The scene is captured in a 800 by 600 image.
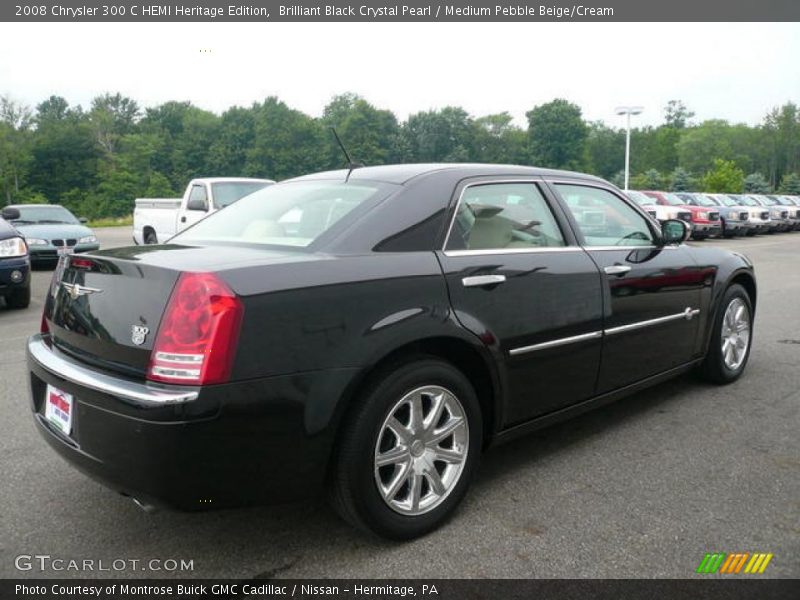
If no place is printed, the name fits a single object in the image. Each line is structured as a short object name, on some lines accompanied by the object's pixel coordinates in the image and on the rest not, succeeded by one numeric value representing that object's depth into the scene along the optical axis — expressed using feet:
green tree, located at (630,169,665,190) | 179.83
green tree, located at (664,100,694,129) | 442.09
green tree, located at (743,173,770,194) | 172.33
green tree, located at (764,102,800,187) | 281.13
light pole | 112.16
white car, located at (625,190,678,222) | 70.75
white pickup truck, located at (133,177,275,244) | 41.68
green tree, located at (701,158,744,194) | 161.68
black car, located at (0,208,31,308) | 26.50
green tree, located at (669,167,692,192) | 158.81
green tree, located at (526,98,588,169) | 301.02
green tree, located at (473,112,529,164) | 292.61
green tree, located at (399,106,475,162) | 275.39
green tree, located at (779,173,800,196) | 171.53
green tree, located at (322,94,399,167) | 263.70
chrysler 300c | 7.41
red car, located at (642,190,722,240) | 72.33
